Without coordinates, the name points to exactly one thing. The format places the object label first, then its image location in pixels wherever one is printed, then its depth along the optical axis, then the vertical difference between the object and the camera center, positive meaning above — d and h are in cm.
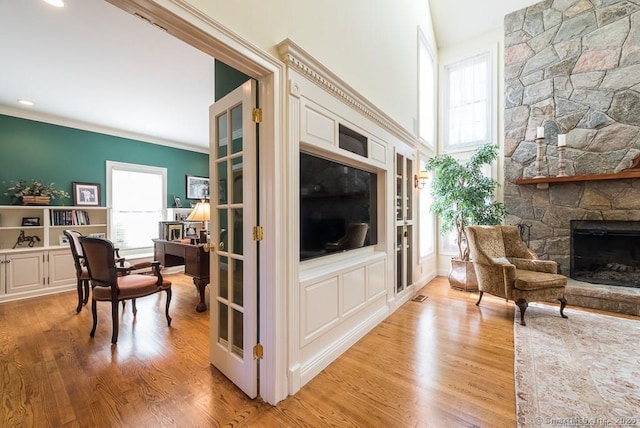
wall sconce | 410 +54
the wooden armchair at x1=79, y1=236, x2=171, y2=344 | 247 -70
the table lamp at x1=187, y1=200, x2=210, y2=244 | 324 +0
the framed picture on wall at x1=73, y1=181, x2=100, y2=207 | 442 +32
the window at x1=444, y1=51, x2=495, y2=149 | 473 +207
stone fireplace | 361 +148
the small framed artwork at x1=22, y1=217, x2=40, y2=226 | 397 -13
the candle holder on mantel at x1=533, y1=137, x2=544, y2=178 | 404 +86
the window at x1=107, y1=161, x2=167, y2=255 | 488 +20
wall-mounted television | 204 +5
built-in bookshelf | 371 -55
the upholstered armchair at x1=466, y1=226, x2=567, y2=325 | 295 -69
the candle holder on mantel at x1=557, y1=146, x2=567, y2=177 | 385 +72
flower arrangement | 386 +34
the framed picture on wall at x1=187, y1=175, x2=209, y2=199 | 595 +60
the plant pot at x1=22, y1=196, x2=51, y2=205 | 381 +18
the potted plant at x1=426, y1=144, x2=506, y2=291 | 411 +24
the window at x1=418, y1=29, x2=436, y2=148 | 433 +213
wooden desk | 328 -62
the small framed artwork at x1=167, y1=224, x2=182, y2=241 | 428 -31
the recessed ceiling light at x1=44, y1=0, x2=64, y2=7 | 200 +159
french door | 174 -18
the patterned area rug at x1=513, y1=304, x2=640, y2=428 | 160 -121
